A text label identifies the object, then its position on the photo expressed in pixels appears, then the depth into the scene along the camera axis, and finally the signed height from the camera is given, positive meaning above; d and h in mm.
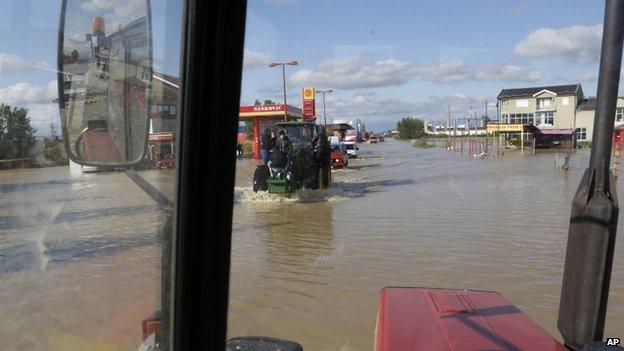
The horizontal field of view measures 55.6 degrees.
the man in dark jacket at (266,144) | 15891 -401
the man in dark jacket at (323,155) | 16719 -696
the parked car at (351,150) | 39938 -1213
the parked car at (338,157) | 29188 -1249
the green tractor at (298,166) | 16031 -1013
